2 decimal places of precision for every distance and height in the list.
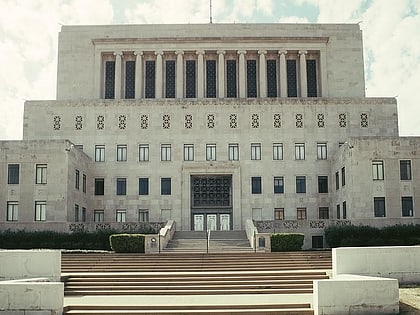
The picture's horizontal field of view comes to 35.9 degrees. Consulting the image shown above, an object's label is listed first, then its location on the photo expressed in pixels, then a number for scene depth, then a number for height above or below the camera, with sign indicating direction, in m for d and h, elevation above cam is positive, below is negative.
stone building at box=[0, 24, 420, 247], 50.31 +8.26
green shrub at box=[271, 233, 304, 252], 40.06 -0.84
